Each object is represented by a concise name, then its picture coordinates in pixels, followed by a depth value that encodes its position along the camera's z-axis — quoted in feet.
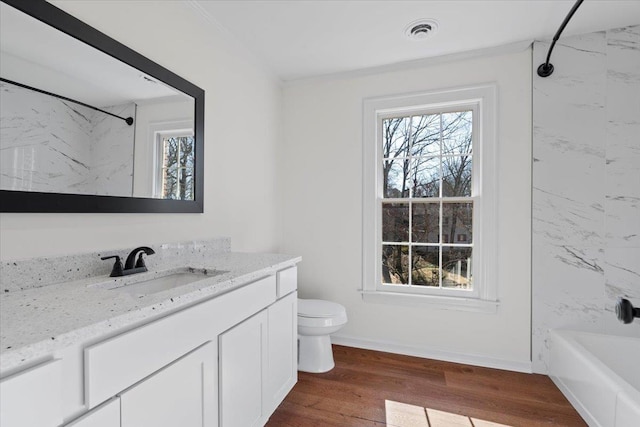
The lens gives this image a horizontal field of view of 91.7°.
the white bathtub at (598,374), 4.68
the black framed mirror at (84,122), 3.54
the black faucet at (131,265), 4.33
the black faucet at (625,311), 3.96
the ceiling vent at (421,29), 6.64
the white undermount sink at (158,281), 4.23
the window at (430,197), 7.88
